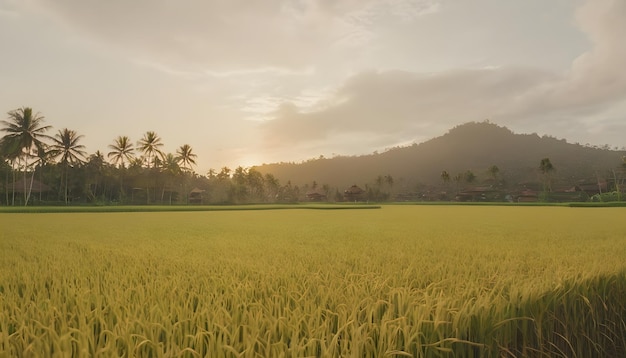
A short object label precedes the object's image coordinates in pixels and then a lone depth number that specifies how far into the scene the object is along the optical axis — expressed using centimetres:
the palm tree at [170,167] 7219
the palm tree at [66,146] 5433
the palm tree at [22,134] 4850
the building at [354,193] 9500
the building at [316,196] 10162
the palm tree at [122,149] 6256
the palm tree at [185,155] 7328
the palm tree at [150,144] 6588
